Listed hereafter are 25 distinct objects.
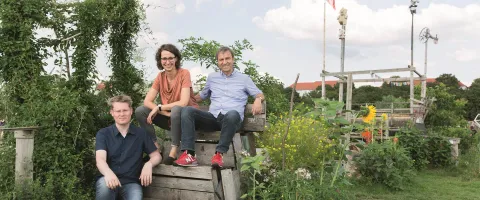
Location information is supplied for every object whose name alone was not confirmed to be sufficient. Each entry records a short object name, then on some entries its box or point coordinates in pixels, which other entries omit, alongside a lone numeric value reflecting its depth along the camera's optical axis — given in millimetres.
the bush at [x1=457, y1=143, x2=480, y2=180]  7105
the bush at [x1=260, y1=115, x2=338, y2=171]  4293
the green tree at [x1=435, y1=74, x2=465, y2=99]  38219
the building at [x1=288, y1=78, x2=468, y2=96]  71300
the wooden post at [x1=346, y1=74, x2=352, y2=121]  11562
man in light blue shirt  3688
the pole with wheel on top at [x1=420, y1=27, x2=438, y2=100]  17516
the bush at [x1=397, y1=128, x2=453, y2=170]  7480
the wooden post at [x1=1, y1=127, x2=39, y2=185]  3648
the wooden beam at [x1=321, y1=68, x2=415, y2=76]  11556
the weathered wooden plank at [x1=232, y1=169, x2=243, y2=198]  3770
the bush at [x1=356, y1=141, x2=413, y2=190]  5848
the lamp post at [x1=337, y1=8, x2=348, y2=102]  13734
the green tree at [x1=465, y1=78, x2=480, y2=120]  35731
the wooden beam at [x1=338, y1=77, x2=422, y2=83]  12297
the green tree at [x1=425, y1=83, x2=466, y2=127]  11734
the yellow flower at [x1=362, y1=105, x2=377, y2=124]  4151
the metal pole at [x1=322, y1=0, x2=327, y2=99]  13297
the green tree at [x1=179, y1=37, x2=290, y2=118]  5836
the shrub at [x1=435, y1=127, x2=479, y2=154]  10633
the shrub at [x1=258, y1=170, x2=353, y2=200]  3624
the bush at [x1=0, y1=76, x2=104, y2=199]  3727
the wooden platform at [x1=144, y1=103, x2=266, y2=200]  3725
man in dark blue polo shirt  3357
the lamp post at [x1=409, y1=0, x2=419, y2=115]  11562
